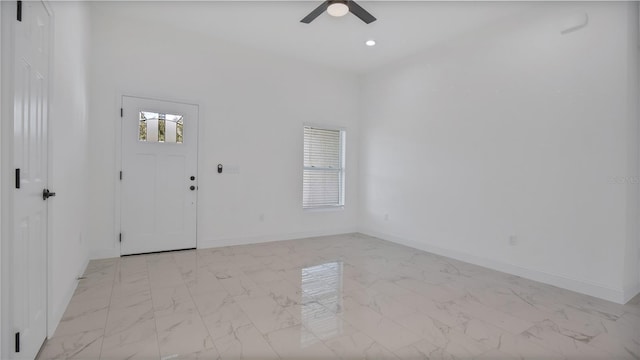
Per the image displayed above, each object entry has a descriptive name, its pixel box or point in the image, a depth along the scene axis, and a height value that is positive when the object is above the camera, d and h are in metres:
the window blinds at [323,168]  5.54 +0.14
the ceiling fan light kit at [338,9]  3.00 +1.68
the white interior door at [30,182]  1.52 -0.07
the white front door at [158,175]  3.97 -0.04
